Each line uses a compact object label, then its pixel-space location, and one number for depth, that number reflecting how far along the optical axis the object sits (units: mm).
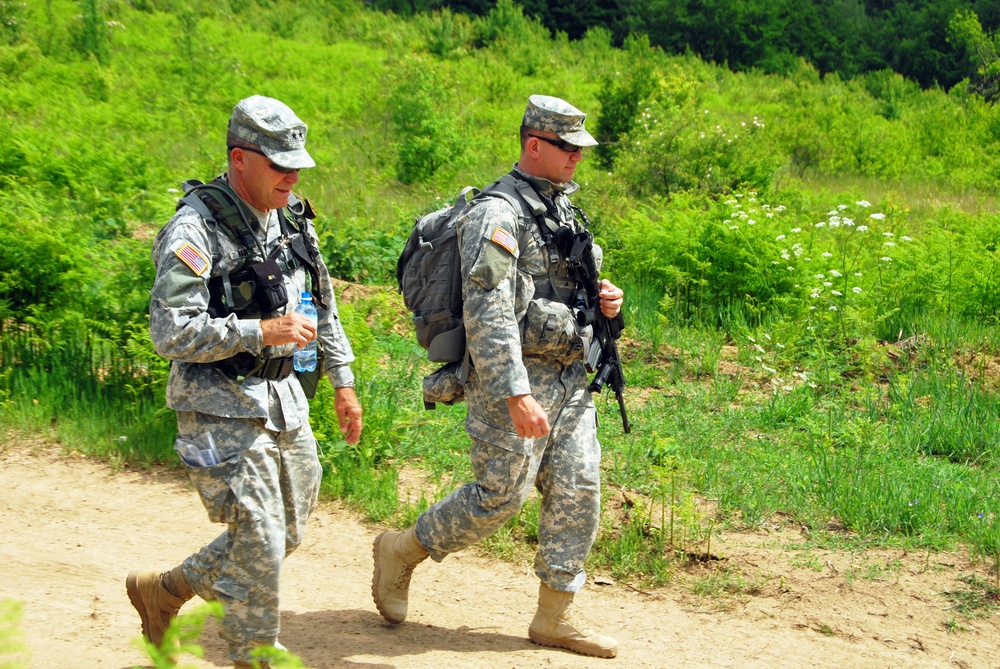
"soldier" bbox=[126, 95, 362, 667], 6395
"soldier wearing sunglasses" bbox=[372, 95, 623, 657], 7512
